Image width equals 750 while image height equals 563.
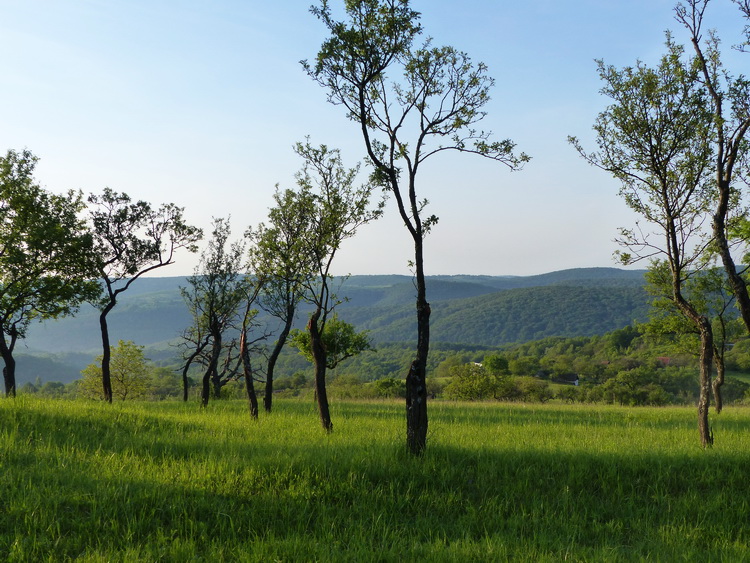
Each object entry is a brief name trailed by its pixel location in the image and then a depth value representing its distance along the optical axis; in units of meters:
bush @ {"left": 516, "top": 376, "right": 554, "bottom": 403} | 88.39
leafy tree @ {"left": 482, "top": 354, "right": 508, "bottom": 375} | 99.19
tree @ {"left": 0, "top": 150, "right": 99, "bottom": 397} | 27.58
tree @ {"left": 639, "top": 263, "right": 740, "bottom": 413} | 31.55
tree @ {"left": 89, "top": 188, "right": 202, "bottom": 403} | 31.61
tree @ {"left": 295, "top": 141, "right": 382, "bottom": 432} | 20.66
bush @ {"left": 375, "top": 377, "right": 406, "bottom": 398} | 84.41
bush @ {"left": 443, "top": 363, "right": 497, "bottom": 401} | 78.88
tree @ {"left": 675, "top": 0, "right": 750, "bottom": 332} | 13.52
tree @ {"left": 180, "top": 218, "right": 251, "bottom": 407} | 31.70
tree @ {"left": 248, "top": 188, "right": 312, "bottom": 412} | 21.41
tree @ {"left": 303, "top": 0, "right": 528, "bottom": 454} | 12.93
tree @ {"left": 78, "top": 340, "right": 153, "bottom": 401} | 63.44
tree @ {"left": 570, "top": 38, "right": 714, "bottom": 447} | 16.47
